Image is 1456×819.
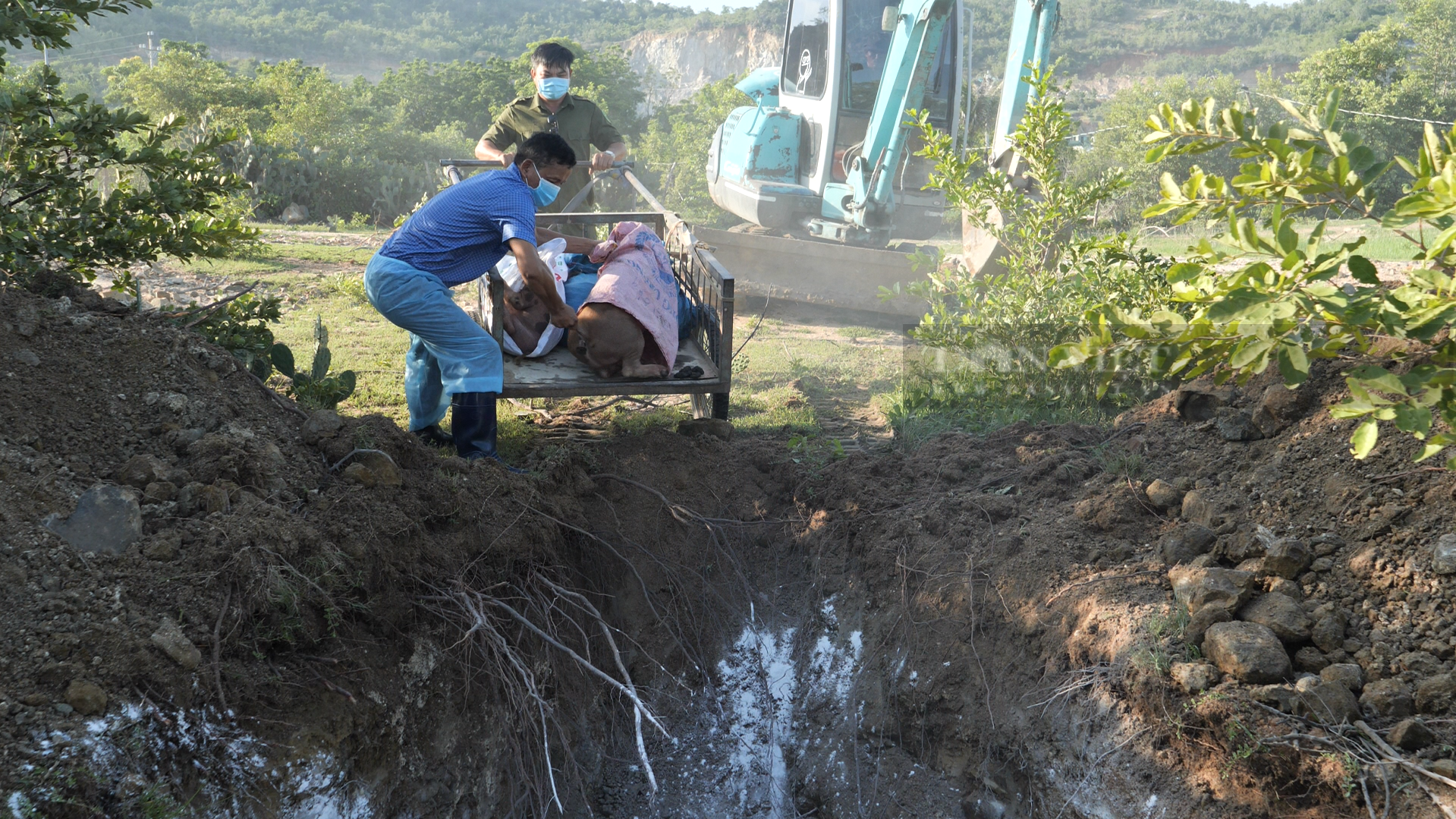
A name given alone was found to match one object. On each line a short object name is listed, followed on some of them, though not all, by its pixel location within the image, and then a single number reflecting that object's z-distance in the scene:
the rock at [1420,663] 2.58
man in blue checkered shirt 4.23
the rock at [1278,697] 2.60
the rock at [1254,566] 3.01
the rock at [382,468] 3.45
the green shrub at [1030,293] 5.24
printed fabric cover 4.52
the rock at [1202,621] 2.88
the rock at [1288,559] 2.96
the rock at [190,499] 2.90
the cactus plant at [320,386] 4.84
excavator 8.85
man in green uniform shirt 6.06
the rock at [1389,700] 2.50
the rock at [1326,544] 3.02
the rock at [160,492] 2.88
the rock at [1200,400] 4.09
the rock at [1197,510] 3.38
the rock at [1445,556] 2.74
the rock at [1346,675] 2.61
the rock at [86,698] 2.26
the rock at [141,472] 2.93
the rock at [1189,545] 3.24
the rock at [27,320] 3.28
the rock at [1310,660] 2.71
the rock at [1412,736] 2.40
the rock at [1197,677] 2.74
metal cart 4.48
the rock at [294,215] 14.48
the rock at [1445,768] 2.31
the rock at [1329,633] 2.73
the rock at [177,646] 2.47
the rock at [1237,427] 3.78
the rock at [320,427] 3.53
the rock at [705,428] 5.05
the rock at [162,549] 2.71
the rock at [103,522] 2.68
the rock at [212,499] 2.92
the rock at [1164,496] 3.58
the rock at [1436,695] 2.47
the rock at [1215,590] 2.90
